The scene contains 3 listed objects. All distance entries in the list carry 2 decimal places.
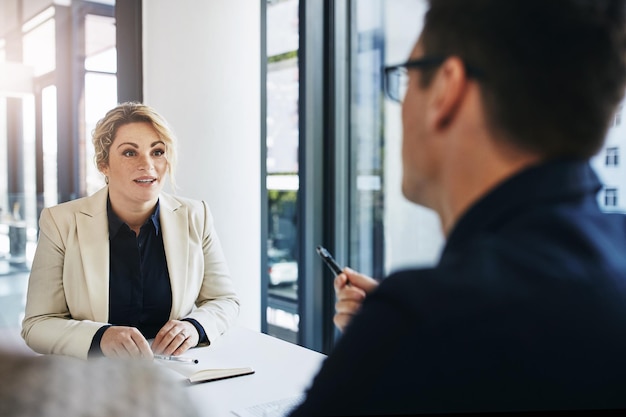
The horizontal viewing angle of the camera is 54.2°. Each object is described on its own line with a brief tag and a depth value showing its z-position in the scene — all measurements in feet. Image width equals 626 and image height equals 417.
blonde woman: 6.00
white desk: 4.56
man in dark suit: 1.77
